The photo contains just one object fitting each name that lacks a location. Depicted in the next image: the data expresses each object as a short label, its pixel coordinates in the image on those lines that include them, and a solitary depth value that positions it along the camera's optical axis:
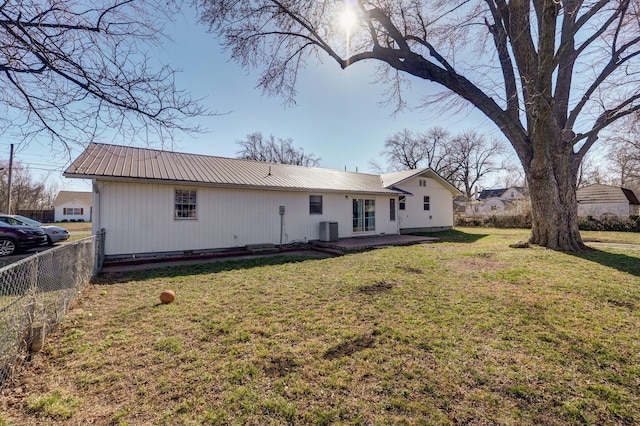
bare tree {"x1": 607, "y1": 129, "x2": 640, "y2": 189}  17.26
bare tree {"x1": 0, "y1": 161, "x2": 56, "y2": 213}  27.53
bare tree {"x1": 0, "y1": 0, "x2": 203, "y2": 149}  2.83
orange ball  4.70
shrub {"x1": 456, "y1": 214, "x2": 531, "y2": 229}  20.05
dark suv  9.68
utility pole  18.08
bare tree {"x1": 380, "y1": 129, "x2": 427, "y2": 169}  38.09
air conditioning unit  11.81
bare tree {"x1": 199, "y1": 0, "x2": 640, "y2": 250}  8.11
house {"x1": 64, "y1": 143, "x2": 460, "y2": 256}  8.07
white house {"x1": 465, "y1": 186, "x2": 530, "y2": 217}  21.12
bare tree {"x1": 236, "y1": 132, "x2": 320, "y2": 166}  37.62
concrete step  10.12
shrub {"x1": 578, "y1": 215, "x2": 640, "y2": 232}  16.58
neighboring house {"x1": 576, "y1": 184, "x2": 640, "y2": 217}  22.38
